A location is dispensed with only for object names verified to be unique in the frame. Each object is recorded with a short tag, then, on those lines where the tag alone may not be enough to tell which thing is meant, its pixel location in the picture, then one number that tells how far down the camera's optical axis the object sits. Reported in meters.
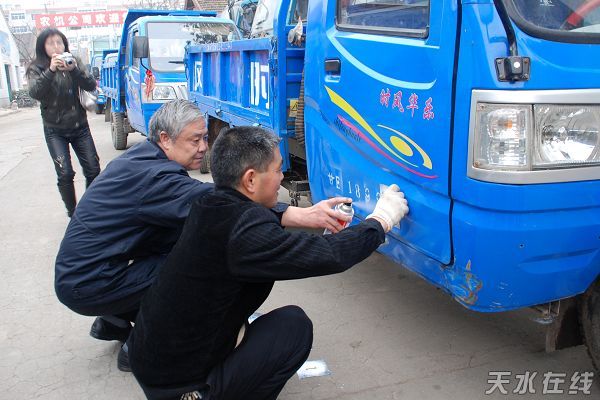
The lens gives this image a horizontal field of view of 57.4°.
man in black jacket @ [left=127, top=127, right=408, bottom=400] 1.80
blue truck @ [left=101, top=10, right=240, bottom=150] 8.27
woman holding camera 4.71
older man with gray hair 2.32
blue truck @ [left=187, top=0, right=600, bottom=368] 1.80
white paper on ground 2.76
